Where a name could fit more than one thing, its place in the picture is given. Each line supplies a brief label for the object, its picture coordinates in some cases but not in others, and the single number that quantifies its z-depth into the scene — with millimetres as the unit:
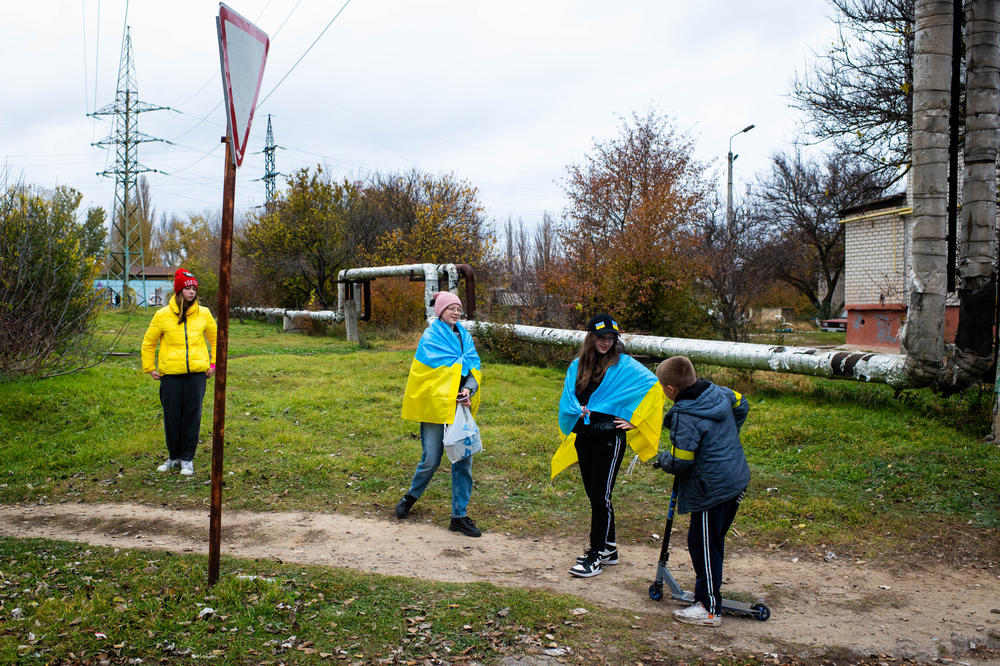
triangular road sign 3699
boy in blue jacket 4164
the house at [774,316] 37562
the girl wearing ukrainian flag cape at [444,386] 5719
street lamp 27048
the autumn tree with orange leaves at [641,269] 14906
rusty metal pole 3879
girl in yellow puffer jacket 7293
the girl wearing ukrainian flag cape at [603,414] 4844
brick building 20578
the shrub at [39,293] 10758
